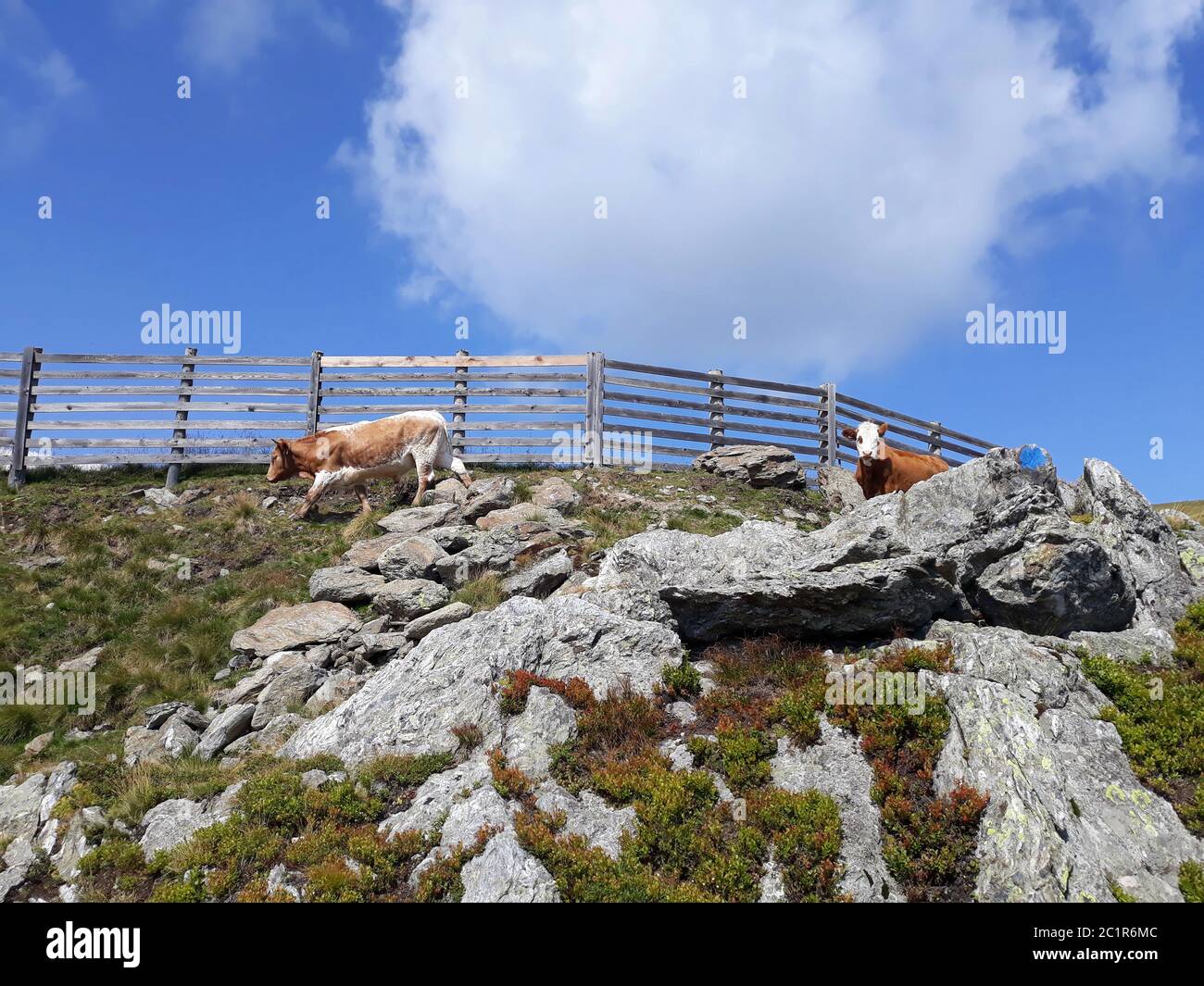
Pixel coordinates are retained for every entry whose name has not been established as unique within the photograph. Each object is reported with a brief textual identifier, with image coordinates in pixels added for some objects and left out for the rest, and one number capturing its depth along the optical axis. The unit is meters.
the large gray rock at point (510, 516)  16.20
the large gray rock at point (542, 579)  12.81
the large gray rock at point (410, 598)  12.35
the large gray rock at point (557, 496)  17.53
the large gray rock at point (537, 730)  8.51
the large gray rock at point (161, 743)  9.91
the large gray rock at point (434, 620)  11.66
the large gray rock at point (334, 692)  10.55
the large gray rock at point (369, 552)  14.68
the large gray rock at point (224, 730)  9.95
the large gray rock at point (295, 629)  12.45
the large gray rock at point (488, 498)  16.78
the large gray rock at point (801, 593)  9.72
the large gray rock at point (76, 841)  7.98
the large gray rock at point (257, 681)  11.27
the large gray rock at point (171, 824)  8.03
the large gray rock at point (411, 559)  13.91
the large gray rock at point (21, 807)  8.69
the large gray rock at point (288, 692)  10.55
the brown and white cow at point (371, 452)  18.83
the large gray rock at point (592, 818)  7.45
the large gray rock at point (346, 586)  13.52
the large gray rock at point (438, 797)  7.78
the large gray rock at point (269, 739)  9.84
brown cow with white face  16.11
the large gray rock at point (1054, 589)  10.32
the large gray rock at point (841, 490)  20.28
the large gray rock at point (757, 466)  20.64
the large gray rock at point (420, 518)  16.42
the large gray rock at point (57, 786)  8.81
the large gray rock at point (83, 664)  12.66
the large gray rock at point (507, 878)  6.71
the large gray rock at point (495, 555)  13.74
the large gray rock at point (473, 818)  7.45
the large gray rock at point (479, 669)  9.27
